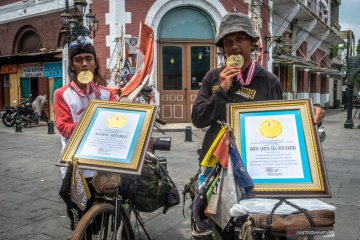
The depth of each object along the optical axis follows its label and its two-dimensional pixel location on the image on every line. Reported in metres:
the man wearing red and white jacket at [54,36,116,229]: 2.72
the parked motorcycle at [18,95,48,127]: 14.90
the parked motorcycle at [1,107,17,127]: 15.06
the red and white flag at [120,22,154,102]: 3.27
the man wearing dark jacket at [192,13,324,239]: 2.26
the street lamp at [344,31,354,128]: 14.08
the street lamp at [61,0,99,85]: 11.06
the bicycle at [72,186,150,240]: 2.47
